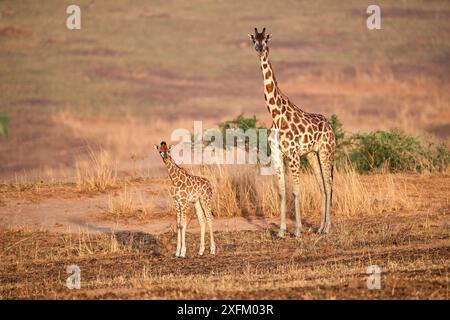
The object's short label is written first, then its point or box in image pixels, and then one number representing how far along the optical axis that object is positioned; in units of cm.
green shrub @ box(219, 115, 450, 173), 2395
